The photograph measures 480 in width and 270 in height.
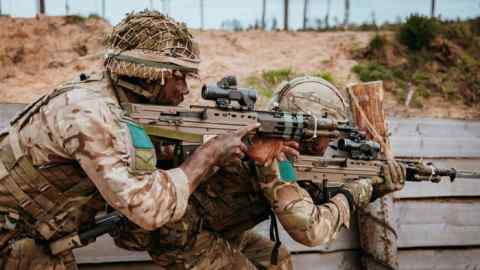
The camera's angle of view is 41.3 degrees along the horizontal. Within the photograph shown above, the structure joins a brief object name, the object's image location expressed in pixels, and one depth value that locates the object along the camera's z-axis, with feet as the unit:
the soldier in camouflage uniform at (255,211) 11.87
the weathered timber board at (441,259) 17.54
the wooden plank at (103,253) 14.71
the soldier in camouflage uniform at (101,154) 9.59
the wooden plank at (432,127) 18.02
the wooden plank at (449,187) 17.53
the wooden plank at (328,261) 16.66
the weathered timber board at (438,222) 17.46
